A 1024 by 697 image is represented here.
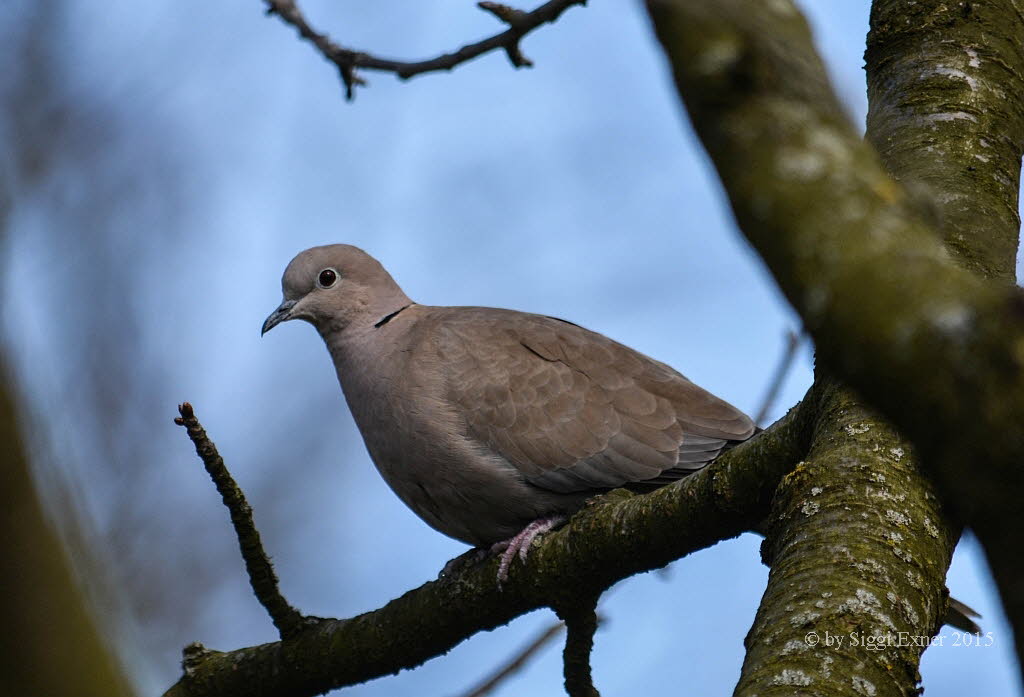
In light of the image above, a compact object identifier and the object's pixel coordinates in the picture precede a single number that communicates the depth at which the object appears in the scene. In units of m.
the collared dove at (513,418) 8.82
